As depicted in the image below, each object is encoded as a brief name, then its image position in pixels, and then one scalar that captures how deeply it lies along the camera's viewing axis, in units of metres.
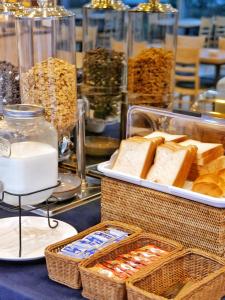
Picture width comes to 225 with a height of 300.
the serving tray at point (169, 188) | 0.95
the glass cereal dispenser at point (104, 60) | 1.68
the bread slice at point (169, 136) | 1.18
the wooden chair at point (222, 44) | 5.18
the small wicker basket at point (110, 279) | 0.85
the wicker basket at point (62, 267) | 0.91
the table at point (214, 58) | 4.92
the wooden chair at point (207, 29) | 6.19
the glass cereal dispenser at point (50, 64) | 1.30
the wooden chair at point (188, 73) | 4.75
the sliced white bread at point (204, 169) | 1.10
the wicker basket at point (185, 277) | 0.83
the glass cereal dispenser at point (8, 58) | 1.42
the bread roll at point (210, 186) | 1.01
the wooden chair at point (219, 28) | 6.14
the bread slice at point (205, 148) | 1.12
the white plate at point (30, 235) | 1.03
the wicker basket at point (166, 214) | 0.97
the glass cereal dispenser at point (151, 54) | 1.65
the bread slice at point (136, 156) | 1.10
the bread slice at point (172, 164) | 1.06
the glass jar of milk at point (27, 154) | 1.01
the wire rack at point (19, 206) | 1.02
